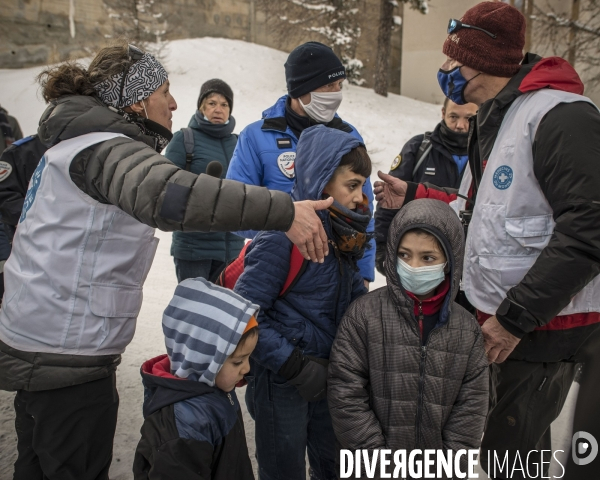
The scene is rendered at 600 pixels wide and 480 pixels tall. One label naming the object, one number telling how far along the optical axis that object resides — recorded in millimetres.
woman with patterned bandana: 1752
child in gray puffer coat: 2129
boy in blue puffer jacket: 2174
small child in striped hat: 1721
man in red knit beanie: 1963
